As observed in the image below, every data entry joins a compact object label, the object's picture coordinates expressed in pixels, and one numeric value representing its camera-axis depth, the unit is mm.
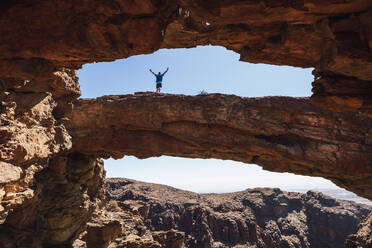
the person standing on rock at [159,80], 19141
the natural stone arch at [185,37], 4277
